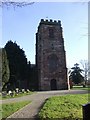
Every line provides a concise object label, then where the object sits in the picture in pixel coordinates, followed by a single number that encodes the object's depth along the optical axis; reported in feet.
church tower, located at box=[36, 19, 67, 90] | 65.31
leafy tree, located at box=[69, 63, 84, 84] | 96.75
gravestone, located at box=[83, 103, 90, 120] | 9.47
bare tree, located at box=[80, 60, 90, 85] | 102.57
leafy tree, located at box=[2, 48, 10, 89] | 52.12
